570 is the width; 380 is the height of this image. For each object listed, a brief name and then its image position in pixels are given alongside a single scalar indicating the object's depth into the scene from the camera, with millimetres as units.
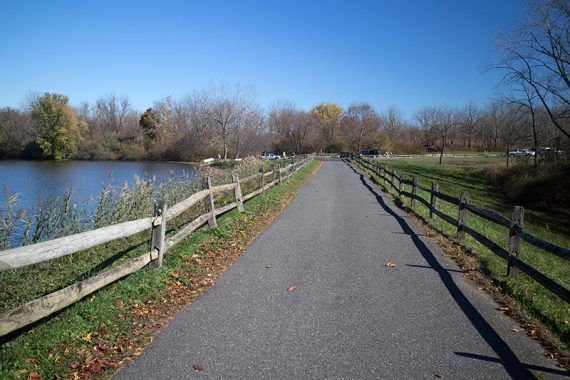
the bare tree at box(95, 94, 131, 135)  100812
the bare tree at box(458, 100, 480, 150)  100750
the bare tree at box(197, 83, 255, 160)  50656
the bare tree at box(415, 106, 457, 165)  63356
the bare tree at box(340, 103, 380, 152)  89562
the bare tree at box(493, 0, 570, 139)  22219
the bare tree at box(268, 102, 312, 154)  90750
